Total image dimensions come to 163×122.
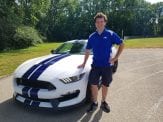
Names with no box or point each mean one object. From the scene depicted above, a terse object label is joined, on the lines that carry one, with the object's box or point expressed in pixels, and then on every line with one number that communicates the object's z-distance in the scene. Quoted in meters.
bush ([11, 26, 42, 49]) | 12.09
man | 2.39
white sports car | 2.38
